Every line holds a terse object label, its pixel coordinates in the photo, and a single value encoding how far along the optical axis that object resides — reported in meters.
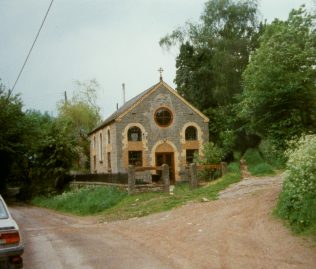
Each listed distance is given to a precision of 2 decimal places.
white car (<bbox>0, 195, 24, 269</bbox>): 8.24
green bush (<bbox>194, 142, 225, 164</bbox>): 30.16
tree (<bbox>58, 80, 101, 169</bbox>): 60.00
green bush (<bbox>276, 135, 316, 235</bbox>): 11.27
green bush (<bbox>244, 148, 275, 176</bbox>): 25.33
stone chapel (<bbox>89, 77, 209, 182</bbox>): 34.78
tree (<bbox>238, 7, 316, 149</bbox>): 18.25
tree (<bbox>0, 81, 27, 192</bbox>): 32.88
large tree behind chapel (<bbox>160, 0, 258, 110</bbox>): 38.75
